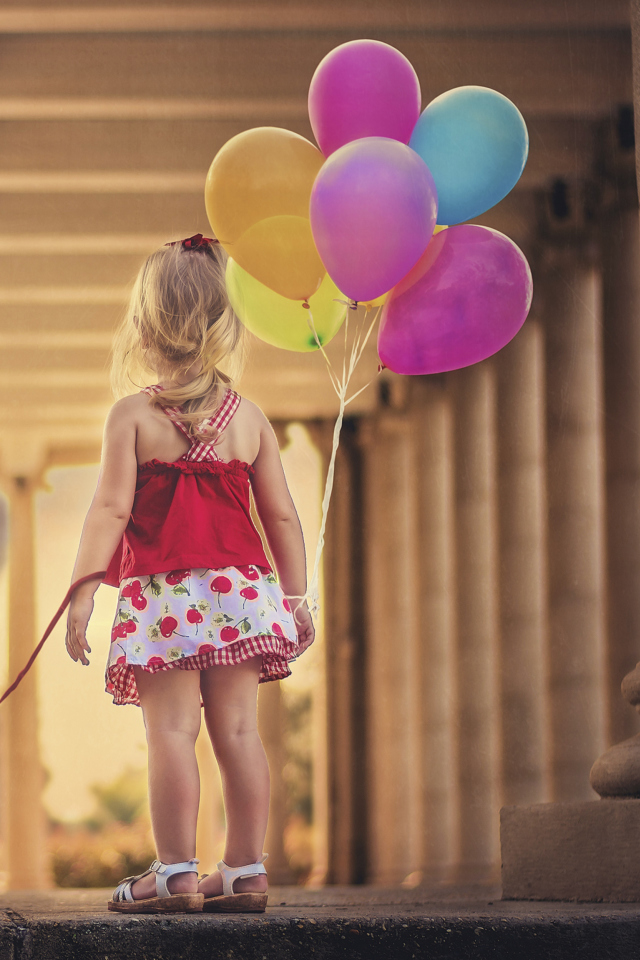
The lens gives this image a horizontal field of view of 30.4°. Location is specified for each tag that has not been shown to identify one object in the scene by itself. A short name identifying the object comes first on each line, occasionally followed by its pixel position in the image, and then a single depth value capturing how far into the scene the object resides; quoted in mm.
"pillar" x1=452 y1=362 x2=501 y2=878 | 14992
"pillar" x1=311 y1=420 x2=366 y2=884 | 19781
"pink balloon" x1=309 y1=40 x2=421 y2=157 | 3652
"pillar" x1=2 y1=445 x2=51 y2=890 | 18469
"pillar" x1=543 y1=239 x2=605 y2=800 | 11469
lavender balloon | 3307
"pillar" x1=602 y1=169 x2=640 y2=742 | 9969
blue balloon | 3660
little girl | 2826
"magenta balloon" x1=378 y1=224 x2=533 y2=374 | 3463
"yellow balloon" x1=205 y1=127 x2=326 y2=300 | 3541
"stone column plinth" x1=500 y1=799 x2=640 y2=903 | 3311
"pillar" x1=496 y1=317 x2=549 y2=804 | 13117
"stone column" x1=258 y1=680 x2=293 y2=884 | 18609
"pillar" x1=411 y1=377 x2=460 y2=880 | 16859
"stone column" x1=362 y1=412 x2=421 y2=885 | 18422
